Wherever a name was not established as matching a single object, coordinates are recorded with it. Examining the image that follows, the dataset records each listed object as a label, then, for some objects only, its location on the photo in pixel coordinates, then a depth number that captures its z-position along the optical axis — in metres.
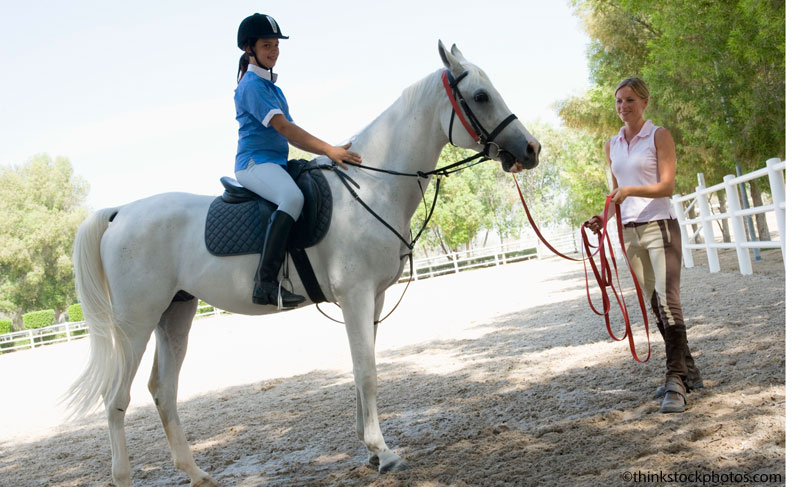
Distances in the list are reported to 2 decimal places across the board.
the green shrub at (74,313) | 32.97
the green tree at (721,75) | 8.95
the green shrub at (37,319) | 34.38
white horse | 3.75
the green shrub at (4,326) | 31.97
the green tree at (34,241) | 40.25
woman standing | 3.99
